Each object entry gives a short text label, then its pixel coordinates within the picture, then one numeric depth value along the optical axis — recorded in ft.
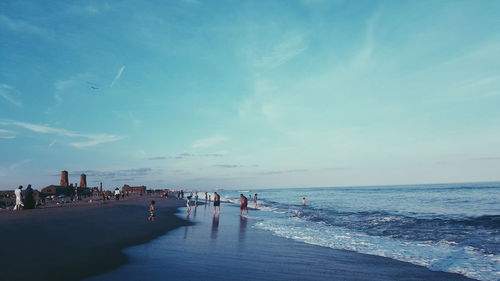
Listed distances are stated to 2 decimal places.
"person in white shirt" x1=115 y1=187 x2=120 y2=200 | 156.56
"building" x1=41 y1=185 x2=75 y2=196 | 172.75
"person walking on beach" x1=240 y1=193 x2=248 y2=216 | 102.82
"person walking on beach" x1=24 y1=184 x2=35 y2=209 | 91.25
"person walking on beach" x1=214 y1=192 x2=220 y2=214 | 102.31
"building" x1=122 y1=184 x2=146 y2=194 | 326.65
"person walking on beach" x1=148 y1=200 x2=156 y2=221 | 73.40
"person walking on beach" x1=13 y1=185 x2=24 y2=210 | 88.73
